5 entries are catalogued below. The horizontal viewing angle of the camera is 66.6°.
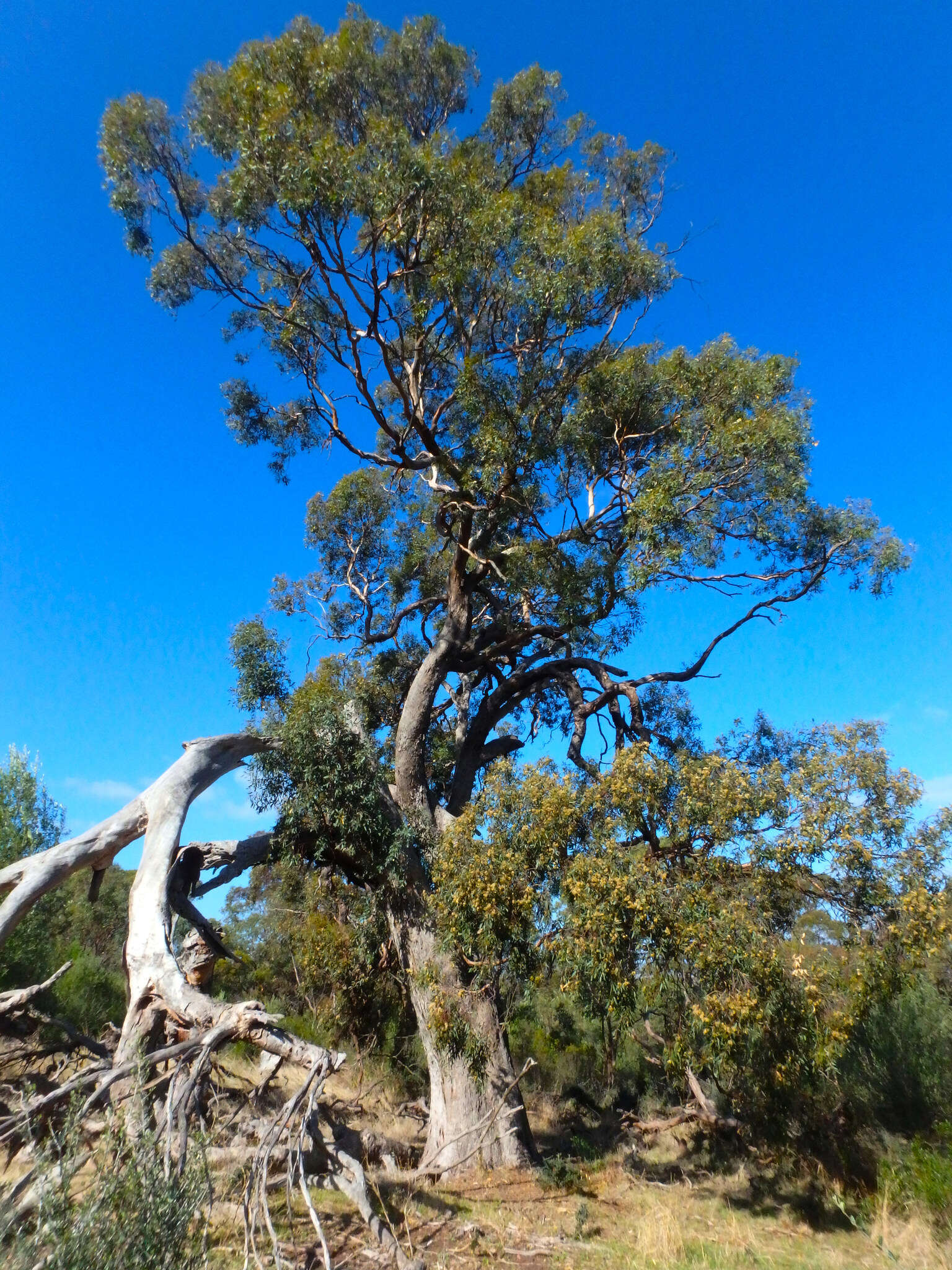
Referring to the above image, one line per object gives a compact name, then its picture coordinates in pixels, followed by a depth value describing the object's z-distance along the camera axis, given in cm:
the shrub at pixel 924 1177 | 762
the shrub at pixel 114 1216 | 343
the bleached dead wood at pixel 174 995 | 545
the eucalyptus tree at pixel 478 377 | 1024
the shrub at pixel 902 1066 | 952
